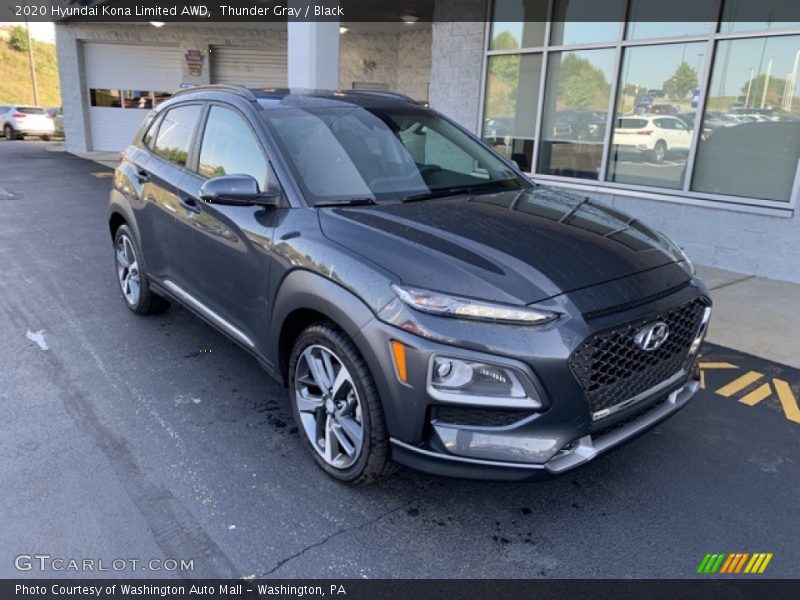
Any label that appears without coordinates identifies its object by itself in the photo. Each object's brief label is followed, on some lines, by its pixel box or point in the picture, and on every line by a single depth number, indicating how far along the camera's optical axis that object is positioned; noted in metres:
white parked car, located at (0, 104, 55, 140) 28.83
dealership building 6.66
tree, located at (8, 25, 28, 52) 64.19
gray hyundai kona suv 2.39
